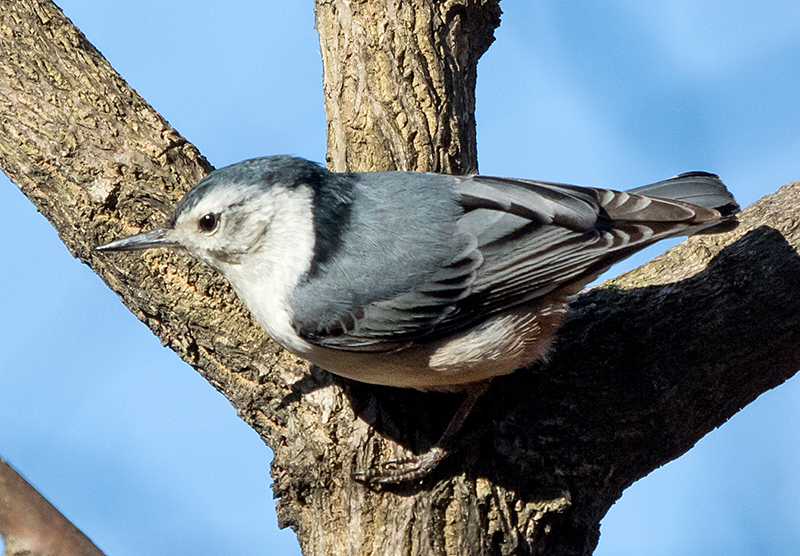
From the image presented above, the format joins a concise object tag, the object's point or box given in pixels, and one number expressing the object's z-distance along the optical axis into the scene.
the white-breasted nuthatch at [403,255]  4.50
